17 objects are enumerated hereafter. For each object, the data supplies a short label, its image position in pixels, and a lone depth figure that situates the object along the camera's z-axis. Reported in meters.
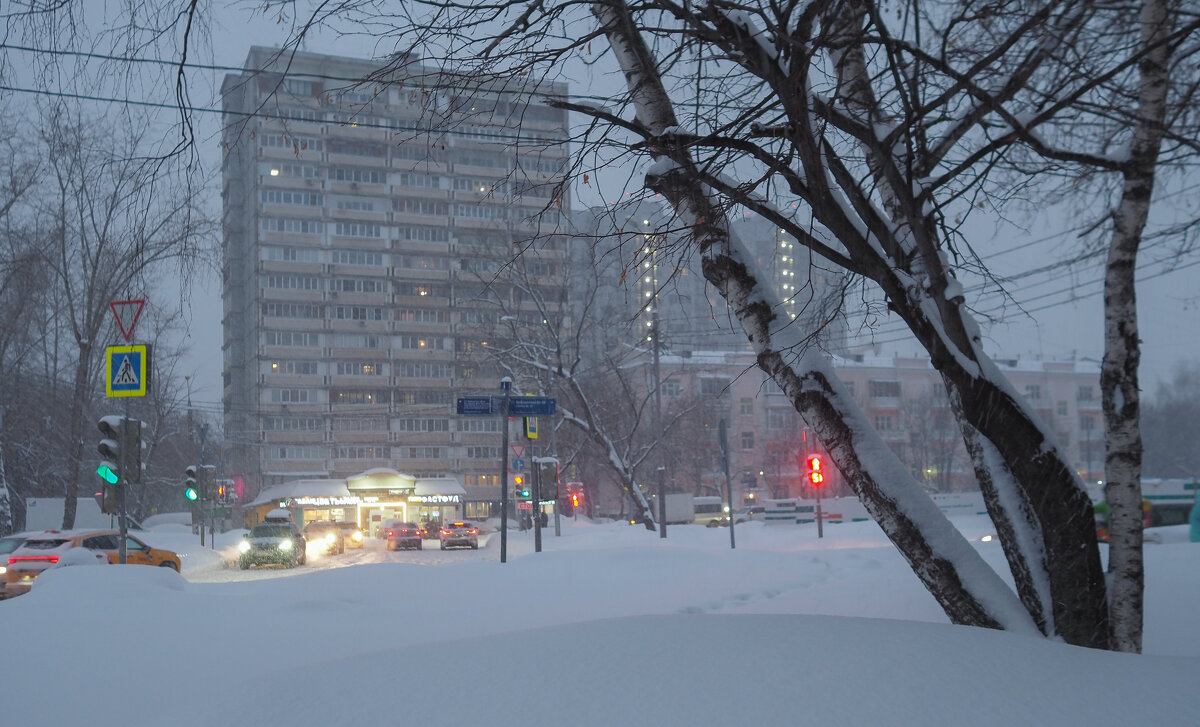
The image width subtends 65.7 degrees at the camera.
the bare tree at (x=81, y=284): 29.00
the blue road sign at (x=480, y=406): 17.45
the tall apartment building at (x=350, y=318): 79.25
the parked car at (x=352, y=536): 44.03
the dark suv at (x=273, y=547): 27.98
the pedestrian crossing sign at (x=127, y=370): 13.41
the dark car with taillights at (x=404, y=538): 38.31
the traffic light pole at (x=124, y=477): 13.55
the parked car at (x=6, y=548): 18.23
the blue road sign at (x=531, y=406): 18.25
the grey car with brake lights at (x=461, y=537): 38.44
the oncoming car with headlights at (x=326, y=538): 36.53
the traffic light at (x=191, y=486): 29.30
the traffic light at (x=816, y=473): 27.11
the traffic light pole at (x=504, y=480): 17.78
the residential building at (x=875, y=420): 56.78
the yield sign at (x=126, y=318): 11.35
